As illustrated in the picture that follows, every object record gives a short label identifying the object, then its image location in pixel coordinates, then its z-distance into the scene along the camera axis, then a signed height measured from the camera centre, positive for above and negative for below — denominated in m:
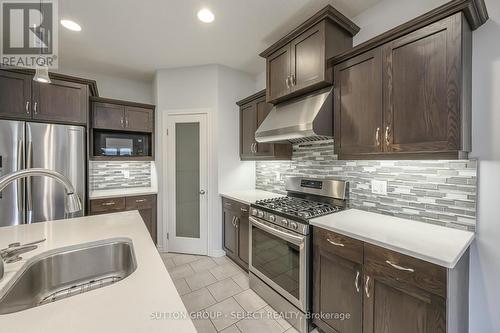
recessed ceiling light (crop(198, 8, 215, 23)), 2.06 +1.45
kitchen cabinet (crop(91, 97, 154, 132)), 3.18 +0.75
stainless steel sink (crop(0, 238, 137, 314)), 0.98 -0.56
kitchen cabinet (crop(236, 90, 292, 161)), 2.78 +0.45
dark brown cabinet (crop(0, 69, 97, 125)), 2.43 +0.79
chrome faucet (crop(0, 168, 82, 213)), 0.87 -0.07
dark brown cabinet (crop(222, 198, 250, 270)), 2.71 -0.89
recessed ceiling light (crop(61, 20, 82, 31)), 2.22 +1.45
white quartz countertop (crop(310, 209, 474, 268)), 1.18 -0.46
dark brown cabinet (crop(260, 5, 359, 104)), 1.90 +1.08
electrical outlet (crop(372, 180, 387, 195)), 1.88 -0.20
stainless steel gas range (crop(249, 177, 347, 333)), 1.79 -0.73
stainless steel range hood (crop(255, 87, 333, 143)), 1.92 +0.43
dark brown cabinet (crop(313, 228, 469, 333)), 1.17 -0.79
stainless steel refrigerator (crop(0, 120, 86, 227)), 2.35 +0.01
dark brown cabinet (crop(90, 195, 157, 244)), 2.91 -0.60
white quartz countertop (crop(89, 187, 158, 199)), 2.97 -0.42
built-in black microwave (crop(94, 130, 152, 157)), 3.29 +0.32
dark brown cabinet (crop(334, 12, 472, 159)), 1.31 +0.47
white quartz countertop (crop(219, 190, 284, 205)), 2.73 -0.43
